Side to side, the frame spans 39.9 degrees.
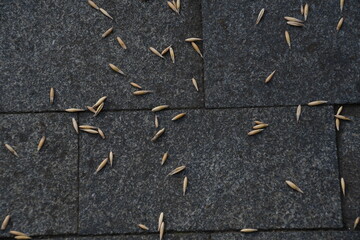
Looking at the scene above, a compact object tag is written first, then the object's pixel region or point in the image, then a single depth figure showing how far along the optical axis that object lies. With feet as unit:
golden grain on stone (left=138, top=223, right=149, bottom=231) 9.64
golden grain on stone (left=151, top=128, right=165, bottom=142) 9.87
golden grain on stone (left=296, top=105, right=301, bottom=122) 9.90
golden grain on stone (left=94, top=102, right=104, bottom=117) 9.93
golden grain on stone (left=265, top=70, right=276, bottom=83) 9.97
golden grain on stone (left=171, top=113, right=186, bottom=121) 9.93
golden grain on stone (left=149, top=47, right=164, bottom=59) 10.11
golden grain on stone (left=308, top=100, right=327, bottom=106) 9.89
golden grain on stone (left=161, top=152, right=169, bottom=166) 9.80
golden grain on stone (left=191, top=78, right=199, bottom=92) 10.03
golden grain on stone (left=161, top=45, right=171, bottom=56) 10.11
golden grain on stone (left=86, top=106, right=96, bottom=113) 9.93
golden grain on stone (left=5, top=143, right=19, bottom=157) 9.83
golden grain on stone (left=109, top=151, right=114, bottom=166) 9.81
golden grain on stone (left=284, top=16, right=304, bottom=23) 10.14
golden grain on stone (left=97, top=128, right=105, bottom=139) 9.88
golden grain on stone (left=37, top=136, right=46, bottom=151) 9.84
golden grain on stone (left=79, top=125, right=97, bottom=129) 9.91
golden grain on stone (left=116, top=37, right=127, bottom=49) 10.14
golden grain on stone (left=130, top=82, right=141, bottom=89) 10.00
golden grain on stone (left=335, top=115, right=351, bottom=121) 9.86
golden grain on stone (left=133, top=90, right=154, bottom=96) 9.98
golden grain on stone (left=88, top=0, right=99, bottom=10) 10.25
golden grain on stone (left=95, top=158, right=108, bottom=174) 9.80
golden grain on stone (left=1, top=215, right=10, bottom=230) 9.64
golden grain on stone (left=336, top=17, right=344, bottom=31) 10.09
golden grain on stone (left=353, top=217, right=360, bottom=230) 9.63
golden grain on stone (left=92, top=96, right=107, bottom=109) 9.95
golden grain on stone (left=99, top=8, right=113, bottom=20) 10.25
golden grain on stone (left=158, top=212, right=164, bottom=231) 9.65
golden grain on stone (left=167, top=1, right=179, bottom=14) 10.27
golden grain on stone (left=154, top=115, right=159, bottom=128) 9.92
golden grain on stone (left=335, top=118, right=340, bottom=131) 9.87
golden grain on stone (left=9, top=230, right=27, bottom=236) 9.64
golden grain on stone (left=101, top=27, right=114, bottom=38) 10.17
